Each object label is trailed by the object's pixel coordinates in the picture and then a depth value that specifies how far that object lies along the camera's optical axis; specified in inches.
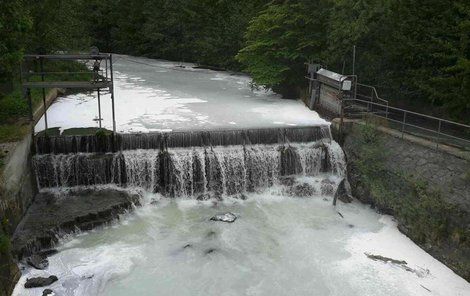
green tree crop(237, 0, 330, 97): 880.9
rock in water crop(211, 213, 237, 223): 561.3
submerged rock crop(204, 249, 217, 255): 489.0
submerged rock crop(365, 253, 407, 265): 485.7
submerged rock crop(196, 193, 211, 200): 629.7
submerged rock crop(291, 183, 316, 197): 647.1
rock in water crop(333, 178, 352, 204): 635.5
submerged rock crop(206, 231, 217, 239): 523.5
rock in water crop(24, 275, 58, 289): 421.4
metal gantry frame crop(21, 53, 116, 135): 598.9
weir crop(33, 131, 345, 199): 617.9
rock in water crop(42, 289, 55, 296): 409.4
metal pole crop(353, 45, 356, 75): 726.6
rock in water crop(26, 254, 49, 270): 453.1
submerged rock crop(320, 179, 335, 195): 653.3
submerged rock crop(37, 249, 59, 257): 475.7
